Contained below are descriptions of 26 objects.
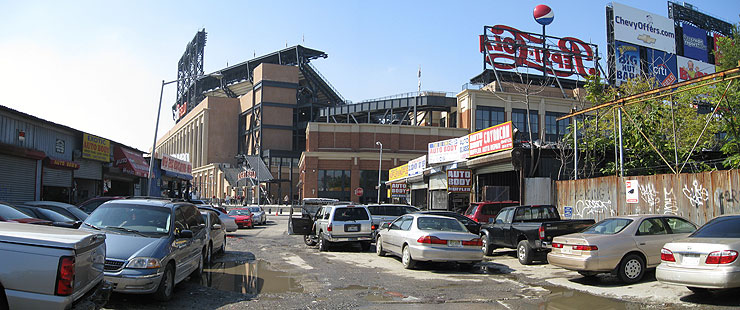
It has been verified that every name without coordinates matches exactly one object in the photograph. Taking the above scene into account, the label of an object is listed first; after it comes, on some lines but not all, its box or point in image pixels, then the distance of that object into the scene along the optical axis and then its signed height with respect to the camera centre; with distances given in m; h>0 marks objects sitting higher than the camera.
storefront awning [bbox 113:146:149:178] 29.31 +1.94
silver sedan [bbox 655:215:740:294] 7.45 -0.95
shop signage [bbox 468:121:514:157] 21.95 +2.56
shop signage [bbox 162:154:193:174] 39.84 +2.55
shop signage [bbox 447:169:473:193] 26.27 +0.75
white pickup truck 4.72 -0.71
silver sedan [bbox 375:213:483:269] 11.87 -1.09
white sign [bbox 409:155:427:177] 35.78 +2.17
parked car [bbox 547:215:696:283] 9.87 -0.97
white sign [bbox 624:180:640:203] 15.90 +0.16
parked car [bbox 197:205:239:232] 23.00 -1.26
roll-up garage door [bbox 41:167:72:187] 22.53 +0.79
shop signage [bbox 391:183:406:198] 41.91 +0.37
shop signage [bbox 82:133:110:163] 25.09 +2.41
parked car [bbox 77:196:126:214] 19.33 -0.31
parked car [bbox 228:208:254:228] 29.12 -1.25
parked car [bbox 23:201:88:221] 14.76 -0.42
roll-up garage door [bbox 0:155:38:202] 19.59 +0.65
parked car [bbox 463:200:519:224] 18.38 -0.55
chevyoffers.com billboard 61.59 +20.78
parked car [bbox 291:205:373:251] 16.05 -0.99
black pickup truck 12.88 -0.89
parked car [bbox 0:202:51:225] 10.89 -0.45
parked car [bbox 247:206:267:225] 31.96 -1.31
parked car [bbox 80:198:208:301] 7.41 -0.78
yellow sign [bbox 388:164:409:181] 42.88 +2.08
